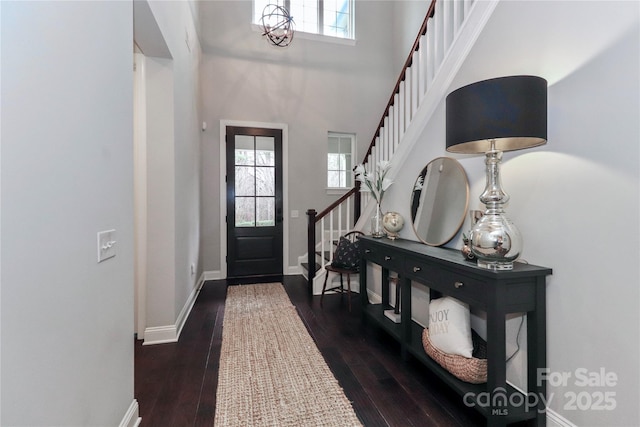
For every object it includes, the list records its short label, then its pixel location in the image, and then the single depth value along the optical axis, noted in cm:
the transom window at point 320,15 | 509
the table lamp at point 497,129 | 147
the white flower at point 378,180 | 314
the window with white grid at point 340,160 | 542
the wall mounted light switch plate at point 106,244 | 133
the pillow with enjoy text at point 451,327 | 185
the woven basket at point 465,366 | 174
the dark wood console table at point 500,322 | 154
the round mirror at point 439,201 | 229
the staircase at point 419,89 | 226
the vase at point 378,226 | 310
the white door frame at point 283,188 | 482
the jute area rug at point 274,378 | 173
